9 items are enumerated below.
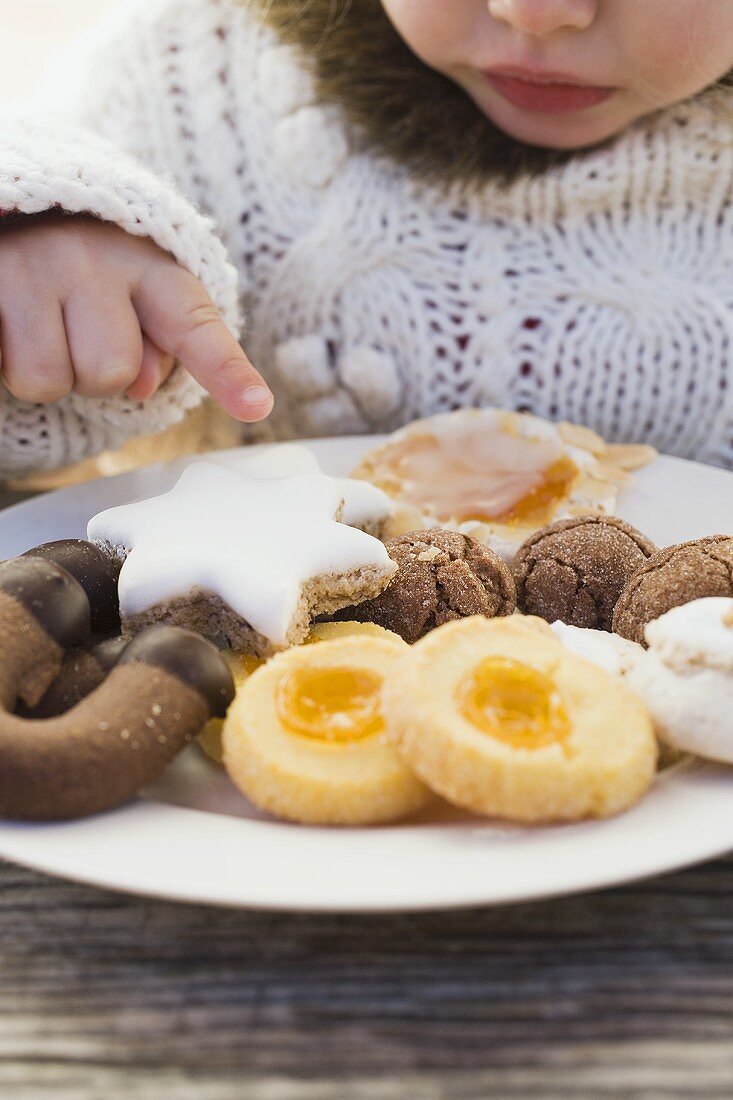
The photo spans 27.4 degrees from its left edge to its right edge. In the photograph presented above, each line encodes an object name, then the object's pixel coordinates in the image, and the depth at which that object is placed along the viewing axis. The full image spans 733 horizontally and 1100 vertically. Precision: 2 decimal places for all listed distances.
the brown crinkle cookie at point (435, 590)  0.28
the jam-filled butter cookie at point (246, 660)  0.25
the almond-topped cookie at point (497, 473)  0.34
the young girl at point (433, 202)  0.38
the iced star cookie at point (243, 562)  0.27
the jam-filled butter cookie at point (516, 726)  0.22
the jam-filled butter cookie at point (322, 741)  0.23
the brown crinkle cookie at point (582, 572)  0.30
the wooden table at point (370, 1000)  0.20
